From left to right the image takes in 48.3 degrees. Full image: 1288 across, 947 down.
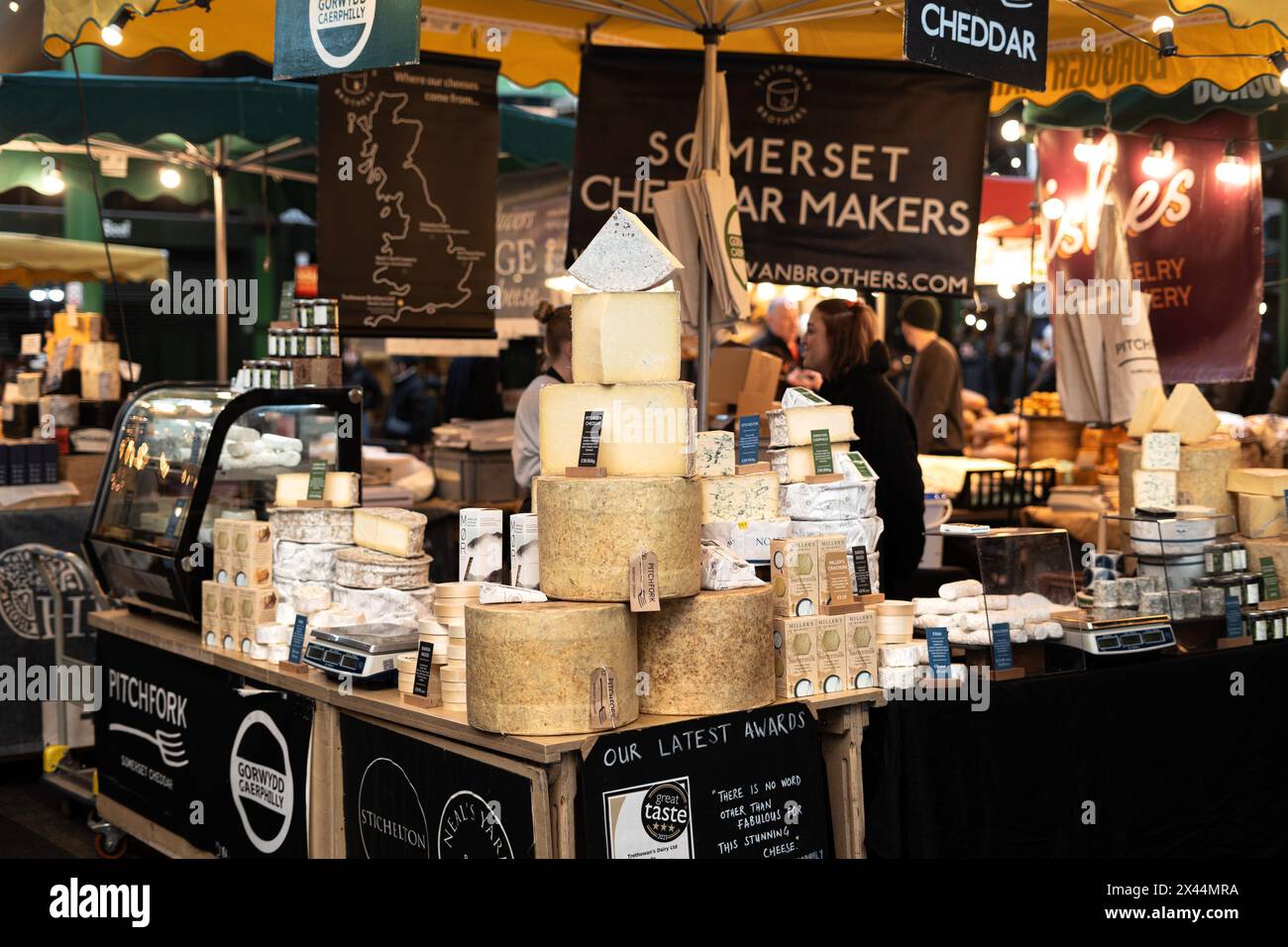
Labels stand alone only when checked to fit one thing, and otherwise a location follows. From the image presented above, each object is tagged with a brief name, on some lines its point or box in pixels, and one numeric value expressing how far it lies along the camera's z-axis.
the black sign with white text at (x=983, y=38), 4.14
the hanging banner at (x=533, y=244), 9.41
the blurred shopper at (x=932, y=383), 8.52
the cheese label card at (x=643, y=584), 3.77
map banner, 6.36
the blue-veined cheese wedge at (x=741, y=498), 4.60
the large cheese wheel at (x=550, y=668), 3.70
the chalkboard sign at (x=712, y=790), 3.71
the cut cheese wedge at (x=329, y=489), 5.08
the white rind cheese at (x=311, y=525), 5.00
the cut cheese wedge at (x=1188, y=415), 5.70
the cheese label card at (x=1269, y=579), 5.33
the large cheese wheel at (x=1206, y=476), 5.65
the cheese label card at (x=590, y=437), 3.85
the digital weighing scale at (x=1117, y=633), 4.75
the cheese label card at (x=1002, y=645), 4.54
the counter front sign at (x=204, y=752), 4.73
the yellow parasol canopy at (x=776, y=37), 6.33
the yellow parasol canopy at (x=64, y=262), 9.98
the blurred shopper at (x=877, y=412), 5.96
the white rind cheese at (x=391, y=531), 4.74
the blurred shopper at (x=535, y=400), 6.38
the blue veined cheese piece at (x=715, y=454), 4.54
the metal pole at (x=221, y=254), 9.20
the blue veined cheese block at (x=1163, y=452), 5.63
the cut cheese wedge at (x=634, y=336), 3.93
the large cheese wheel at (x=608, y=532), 3.79
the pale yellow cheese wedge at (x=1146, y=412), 5.77
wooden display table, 3.69
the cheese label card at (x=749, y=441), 4.70
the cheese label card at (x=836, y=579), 4.39
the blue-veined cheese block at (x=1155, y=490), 5.61
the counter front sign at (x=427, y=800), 3.79
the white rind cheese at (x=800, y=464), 4.70
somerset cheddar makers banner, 6.71
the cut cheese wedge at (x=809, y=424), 4.72
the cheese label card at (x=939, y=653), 4.44
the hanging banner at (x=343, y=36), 4.00
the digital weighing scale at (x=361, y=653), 4.36
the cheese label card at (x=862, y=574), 4.50
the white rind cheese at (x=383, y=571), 4.75
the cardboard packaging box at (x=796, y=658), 4.21
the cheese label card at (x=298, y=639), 4.75
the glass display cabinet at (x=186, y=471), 5.36
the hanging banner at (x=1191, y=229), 7.84
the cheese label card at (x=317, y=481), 5.10
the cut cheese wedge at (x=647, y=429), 3.88
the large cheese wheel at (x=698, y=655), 3.95
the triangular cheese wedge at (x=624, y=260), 3.94
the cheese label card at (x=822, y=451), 4.67
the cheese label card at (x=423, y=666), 4.14
